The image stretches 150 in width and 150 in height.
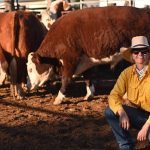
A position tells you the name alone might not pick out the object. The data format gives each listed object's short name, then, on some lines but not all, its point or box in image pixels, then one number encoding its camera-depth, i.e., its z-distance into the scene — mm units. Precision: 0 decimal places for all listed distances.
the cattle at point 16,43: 10588
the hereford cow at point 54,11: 14161
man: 5530
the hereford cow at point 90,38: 9865
